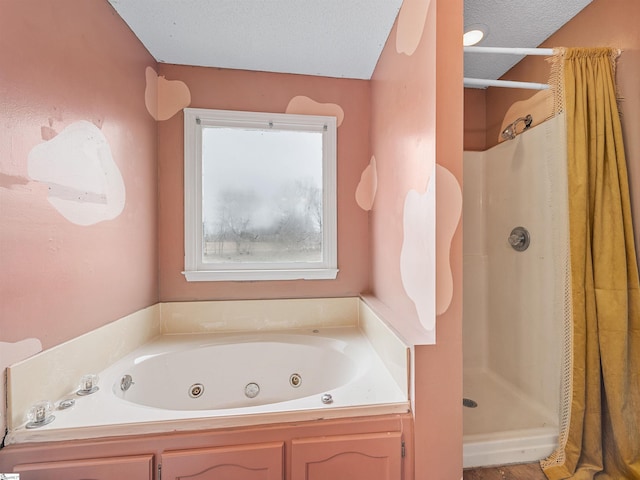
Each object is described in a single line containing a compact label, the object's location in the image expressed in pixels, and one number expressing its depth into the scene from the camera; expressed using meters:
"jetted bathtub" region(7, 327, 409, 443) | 0.94
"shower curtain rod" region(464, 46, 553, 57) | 1.21
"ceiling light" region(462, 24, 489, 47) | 1.53
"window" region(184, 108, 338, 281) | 1.80
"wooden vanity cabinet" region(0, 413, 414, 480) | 0.87
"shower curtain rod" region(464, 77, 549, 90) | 1.42
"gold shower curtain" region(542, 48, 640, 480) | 1.22
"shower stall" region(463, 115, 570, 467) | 1.36
